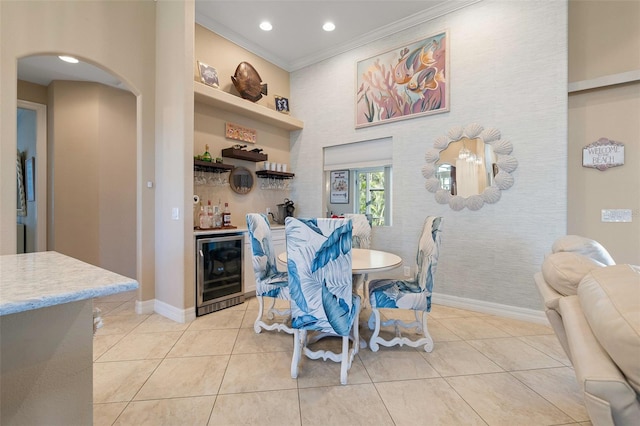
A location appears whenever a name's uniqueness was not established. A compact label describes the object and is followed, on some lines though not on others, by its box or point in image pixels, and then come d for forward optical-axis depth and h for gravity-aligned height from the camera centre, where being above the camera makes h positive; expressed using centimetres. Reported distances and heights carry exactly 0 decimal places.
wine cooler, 296 -70
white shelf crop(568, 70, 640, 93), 268 +132
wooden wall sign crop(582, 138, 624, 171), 275 +59
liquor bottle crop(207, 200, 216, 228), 334 -6
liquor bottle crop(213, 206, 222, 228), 342 -6
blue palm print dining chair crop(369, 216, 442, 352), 217 -65
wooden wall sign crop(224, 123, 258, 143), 387 +116
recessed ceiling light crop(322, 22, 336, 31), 369 +253
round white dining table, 203 -41
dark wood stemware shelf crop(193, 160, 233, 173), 332 +58
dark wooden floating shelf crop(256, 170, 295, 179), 422 +60
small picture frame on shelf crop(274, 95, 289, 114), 451 +178
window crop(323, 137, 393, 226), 391 +55
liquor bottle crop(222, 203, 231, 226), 352 -8
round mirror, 301 +52
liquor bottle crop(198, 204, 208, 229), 327 -11
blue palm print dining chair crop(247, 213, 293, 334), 250 -59
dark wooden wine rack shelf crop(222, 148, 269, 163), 372 +81
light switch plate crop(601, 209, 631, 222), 273 -4
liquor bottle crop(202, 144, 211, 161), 338 +71
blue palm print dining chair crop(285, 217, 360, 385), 175 -42
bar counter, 81 -43
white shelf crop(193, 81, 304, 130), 328 +143
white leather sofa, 69 -37
